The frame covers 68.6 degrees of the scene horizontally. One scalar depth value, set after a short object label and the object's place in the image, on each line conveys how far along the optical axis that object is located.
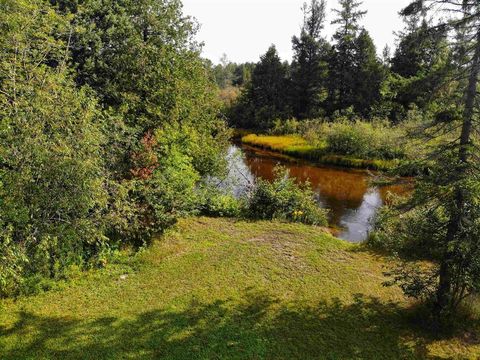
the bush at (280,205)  13.12
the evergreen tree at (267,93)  43.38
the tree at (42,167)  6.38
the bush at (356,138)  28.66
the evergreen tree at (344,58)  42.94
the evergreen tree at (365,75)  40.31
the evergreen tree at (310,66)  42.31
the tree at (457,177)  6.25
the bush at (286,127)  39.36
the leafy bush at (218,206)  13.20
